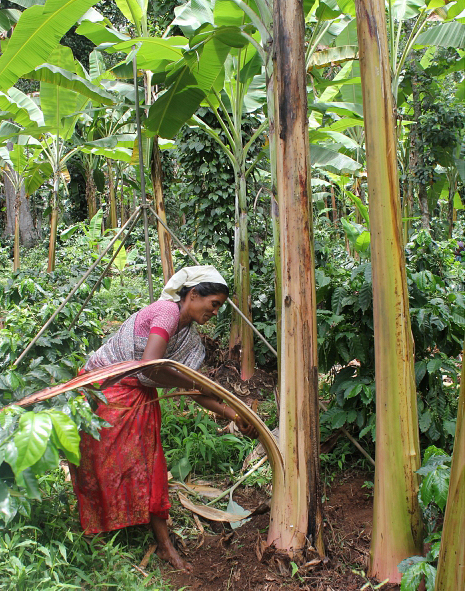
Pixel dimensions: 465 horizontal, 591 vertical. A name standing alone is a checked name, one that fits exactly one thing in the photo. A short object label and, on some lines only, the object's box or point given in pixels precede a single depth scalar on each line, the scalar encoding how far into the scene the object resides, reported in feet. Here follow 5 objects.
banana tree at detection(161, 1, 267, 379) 12.08
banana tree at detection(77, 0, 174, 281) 12.08
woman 7.20
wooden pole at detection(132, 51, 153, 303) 10.24
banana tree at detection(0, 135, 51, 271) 16.40
